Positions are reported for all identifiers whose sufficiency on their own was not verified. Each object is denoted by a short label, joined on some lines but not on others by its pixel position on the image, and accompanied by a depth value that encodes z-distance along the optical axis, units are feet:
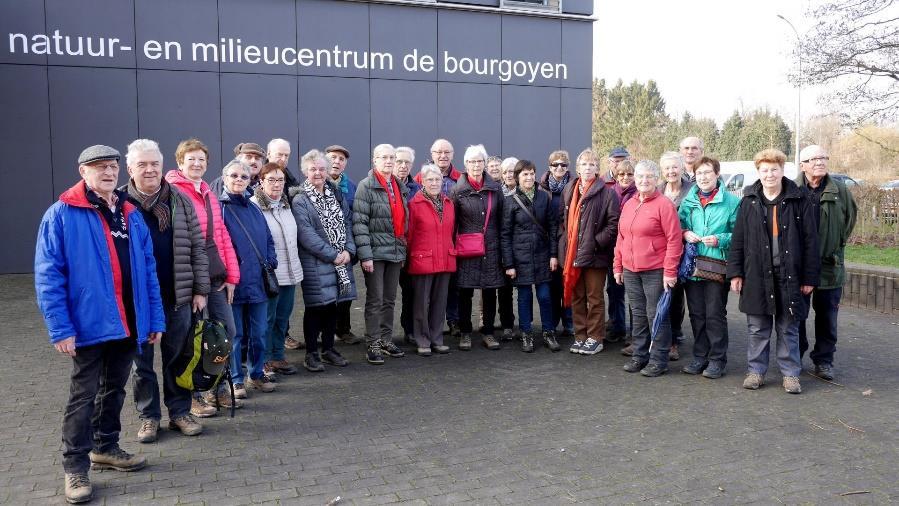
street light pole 49.26
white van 90.63
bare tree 46.39
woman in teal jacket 20.38
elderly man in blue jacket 12.74
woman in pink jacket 16.57
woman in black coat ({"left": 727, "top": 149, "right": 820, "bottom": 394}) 19.04
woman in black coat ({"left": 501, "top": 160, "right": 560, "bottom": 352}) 24.23
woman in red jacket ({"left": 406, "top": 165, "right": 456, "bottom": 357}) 23.25
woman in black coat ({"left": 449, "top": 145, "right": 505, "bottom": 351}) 24.00
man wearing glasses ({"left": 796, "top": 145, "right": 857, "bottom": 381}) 20.12
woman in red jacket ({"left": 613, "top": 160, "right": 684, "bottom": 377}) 20.68
